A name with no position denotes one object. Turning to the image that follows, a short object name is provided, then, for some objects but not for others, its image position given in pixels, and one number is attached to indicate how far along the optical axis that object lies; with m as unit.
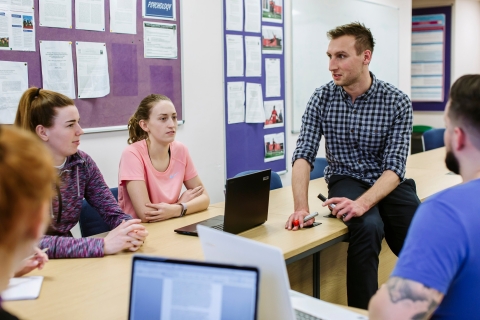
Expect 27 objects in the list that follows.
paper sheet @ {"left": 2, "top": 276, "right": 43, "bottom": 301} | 1.60
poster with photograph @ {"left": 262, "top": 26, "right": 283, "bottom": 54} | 4.55
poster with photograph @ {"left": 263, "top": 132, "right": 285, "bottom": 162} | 4.69
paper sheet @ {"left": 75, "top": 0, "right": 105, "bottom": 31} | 3.19
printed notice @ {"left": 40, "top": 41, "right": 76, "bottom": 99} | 3.05
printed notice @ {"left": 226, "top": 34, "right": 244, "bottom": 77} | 4.23
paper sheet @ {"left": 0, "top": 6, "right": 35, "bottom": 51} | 2.87
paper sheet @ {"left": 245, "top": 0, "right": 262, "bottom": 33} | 4.36
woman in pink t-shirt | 2.66
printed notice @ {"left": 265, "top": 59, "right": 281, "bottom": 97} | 4.60
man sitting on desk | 2.71
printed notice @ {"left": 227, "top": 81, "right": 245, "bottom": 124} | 4.29
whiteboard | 4.89
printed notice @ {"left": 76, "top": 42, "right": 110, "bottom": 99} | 3.23
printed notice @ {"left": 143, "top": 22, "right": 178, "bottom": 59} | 3.62
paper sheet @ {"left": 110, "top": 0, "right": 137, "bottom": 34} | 3.38
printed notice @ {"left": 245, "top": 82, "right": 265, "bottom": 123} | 4.45
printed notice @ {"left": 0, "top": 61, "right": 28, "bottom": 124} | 2.88
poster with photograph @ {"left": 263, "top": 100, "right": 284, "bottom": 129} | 4.63
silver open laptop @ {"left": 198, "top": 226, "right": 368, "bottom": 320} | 1.17
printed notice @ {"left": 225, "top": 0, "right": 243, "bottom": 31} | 4.19
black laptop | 2.16
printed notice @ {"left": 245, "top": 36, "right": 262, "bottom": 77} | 4.40
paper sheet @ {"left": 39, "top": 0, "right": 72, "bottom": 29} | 3.02
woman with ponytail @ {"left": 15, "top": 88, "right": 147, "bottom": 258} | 2.29
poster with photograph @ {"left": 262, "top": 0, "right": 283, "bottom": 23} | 4.53
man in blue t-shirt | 1.09
